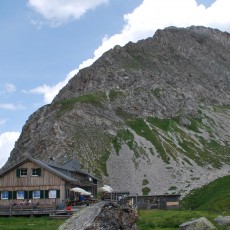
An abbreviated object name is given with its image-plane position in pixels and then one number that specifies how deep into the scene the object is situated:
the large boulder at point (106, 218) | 18.38
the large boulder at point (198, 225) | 33.12
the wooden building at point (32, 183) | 69.12
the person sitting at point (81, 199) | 69.14
